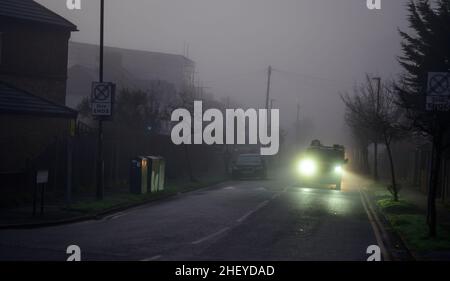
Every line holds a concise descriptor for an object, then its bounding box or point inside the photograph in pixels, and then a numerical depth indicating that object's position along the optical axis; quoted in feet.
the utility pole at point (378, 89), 144.42
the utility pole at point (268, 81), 224.57
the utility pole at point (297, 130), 359.87
